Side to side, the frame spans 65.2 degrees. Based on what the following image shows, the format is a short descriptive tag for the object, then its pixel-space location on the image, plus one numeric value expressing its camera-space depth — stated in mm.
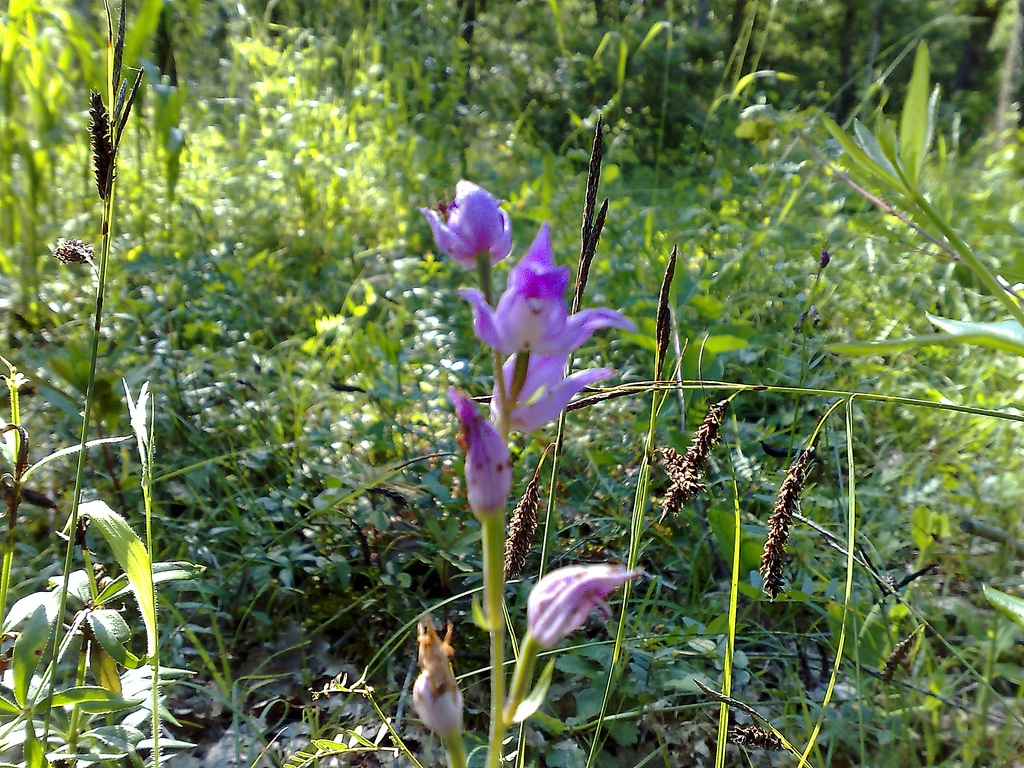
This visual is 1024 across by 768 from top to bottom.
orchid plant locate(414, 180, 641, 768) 150
